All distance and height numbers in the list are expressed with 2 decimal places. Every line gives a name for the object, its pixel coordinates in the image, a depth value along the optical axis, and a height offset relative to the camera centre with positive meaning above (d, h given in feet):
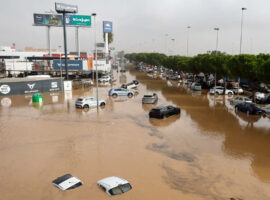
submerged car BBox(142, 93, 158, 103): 112.47 -15.12
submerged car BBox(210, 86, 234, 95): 142.71 -14.36
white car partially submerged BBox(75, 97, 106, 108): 99.86 -15.14
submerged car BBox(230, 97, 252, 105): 108.48 -15.13
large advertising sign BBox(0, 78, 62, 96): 132.98 -11.87
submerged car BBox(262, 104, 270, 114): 87.45 -15.64
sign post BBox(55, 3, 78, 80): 166.09 +40.65
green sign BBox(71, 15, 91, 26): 261.03 +50.44
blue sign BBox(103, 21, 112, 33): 305.53 +50.86
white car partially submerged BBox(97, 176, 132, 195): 37.32 -18.71
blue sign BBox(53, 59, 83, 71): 214.69 +1.12
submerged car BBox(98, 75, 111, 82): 205.46 -10.79
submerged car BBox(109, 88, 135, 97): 133.39 -14.18
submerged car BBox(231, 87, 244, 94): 146.20 -14.39
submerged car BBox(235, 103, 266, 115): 90.23 -15.90
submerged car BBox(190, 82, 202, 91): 159.54 -13.81
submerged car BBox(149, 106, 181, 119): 84.29 -15.94
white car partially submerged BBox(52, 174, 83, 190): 39.02 -19.14
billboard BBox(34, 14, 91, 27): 268.41 +54.96
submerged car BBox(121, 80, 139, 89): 164.99 -13.33
